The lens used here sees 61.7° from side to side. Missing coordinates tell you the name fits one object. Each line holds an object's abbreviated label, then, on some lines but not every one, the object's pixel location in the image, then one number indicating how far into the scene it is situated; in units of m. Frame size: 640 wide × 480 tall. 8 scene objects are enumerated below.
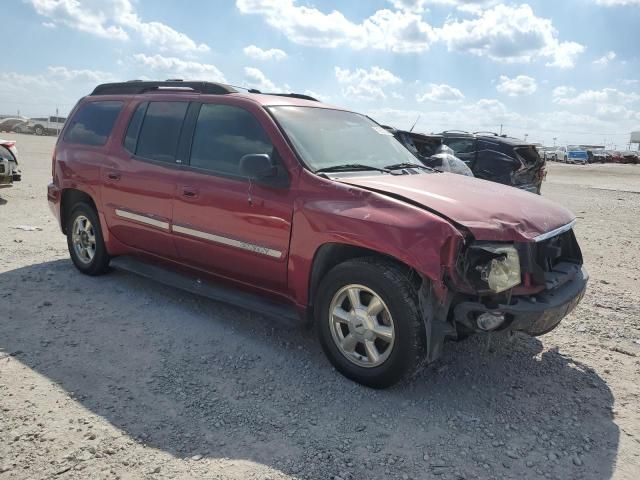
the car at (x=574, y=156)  55.94
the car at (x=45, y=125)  46.27
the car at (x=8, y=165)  9.95
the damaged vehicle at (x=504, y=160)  10.68
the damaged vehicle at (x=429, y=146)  8.95
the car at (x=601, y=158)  58.53
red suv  3.18
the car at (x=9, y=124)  46.94
